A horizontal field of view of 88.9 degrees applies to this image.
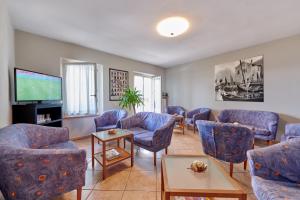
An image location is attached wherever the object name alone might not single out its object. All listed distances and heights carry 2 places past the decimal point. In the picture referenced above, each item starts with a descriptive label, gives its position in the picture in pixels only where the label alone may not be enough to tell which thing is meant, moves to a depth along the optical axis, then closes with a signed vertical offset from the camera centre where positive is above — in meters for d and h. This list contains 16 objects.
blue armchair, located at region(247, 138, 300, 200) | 1.36 -0.67
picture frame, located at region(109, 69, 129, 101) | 4.88 +0.49
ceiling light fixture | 2.76 +1.38
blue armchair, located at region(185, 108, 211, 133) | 4.81 -0.59
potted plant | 4.77 -0.04
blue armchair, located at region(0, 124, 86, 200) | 1.32 -0.67
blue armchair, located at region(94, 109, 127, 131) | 3.82 -0.56
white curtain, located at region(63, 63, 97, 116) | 4.12 +0.26
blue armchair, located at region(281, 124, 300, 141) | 2.85 -0.66
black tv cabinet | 2.73 -0.26
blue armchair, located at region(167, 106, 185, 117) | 5.89 -0.50
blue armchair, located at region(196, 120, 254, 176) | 2.23 -0.65
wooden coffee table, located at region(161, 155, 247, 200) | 1.24 -0.77
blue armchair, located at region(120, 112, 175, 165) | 2.68 -0.65
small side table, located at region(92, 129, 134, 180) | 2.29 -0.87
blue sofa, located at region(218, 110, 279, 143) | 3.43 -0.61
